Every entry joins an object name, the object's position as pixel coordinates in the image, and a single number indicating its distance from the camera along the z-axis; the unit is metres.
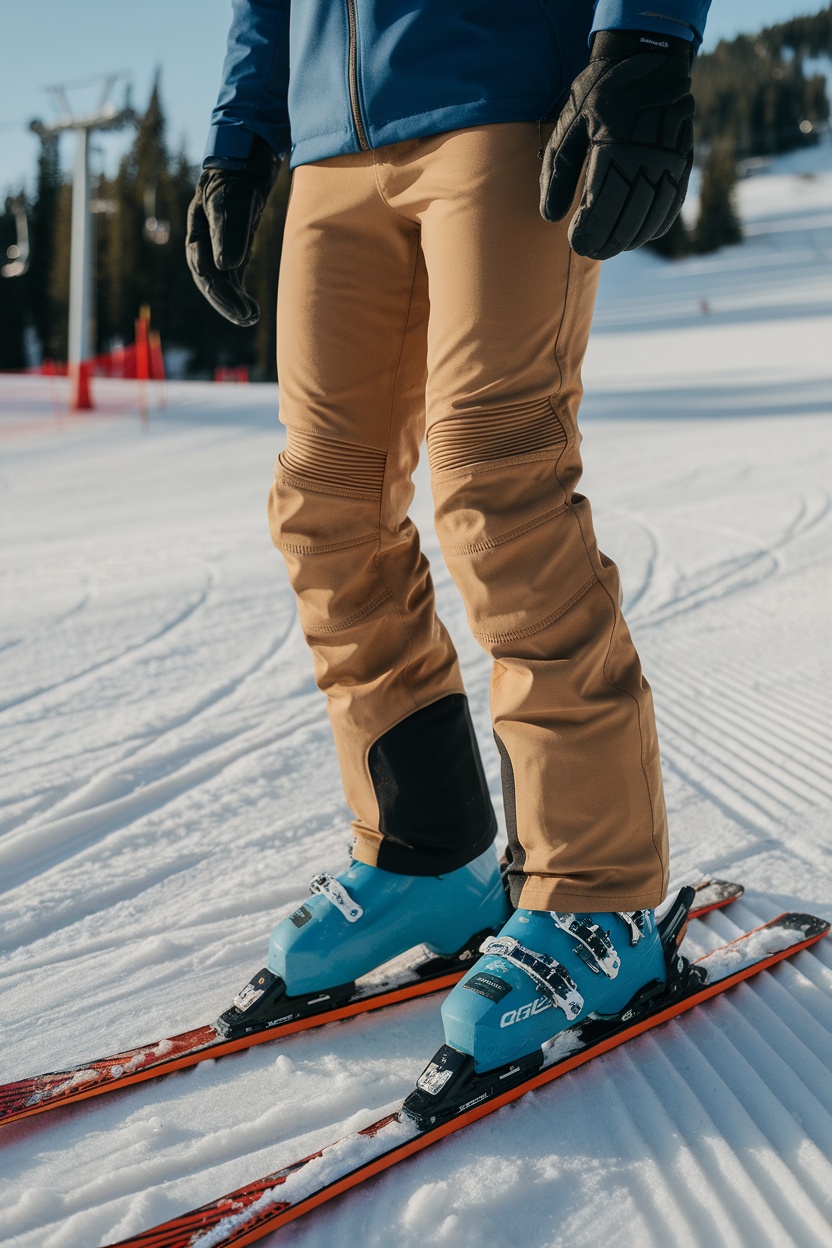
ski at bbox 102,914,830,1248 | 0.94
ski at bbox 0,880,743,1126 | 1.15
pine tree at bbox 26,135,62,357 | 44.78
